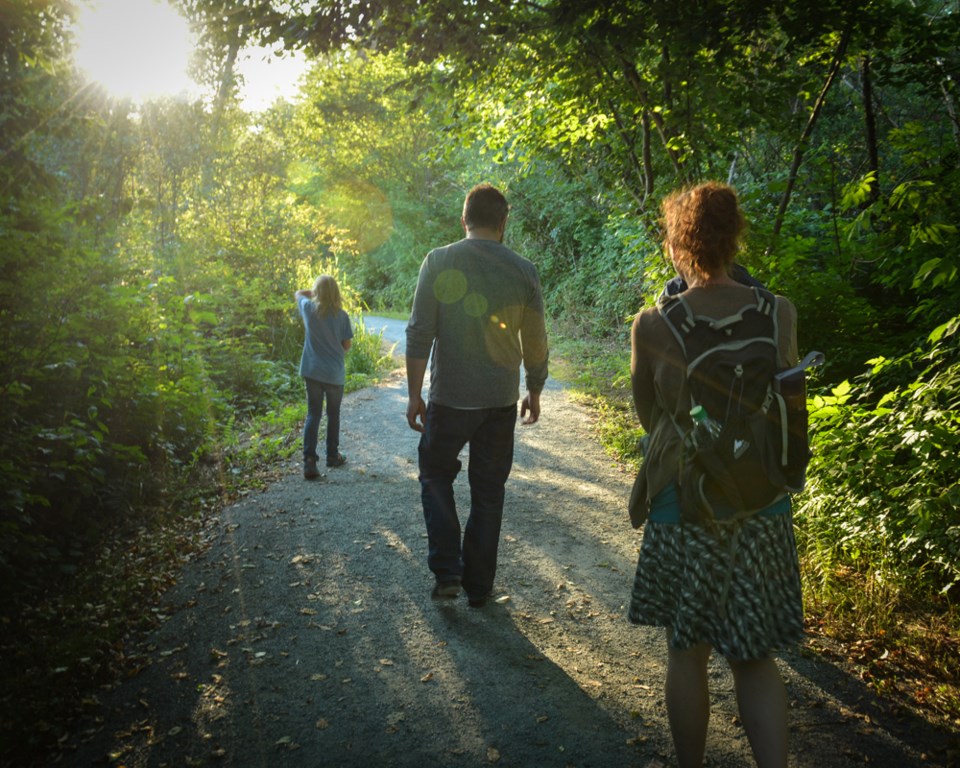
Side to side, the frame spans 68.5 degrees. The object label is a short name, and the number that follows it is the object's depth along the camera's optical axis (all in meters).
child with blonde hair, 7.00
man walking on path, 3.84
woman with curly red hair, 2.27
